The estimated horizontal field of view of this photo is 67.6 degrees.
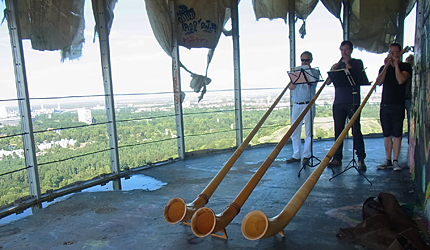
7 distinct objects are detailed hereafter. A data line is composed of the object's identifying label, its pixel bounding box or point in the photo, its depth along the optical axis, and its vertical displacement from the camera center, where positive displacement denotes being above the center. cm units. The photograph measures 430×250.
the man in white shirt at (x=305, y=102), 469 -24
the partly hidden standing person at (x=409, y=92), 447 -16
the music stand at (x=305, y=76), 410 +13
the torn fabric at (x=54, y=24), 383 +90
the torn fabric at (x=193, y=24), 513 +112
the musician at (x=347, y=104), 428 -27
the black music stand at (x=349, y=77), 374 +8
